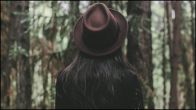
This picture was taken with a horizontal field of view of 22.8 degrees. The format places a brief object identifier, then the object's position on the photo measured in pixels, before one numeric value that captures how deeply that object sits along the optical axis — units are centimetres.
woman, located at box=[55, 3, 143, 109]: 326
